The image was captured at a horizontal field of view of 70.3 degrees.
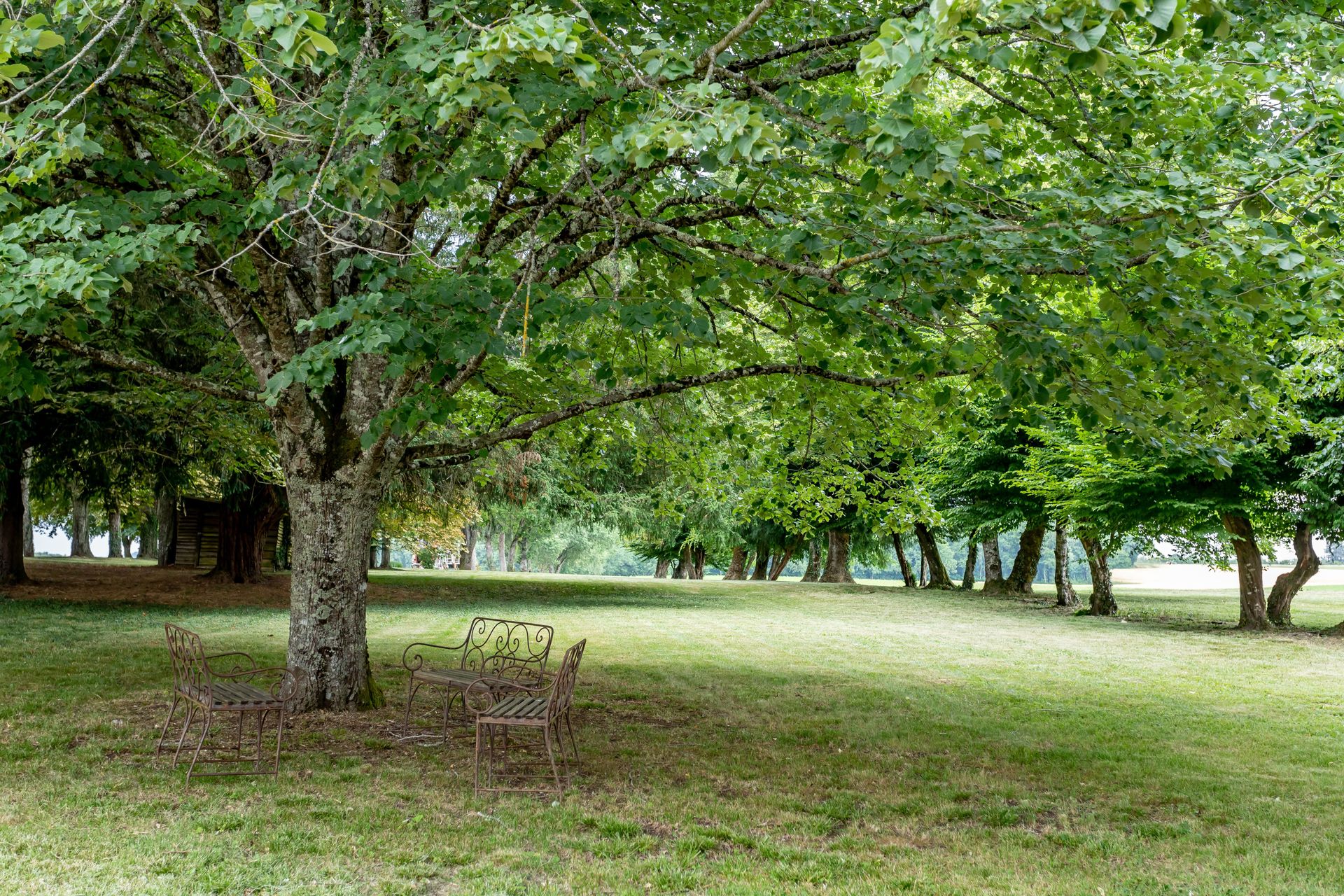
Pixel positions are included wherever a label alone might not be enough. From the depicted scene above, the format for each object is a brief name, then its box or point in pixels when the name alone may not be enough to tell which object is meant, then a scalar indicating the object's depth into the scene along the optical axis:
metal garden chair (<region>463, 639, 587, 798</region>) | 6.18
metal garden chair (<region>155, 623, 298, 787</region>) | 6.33
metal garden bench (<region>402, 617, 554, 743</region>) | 7.43
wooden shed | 31.58
